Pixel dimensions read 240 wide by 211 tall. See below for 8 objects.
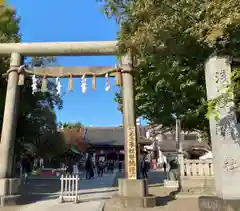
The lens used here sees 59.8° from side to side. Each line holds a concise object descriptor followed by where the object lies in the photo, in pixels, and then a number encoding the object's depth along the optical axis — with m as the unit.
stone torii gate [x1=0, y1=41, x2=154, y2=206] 7.28
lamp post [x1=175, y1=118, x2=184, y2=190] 9.81
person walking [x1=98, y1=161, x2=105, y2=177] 18.46
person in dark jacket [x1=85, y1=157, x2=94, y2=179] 15.68
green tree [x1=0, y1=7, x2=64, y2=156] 10.18
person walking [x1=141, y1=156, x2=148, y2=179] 13.69
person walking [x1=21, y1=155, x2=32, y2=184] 16.59
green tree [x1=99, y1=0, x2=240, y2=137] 4.05
